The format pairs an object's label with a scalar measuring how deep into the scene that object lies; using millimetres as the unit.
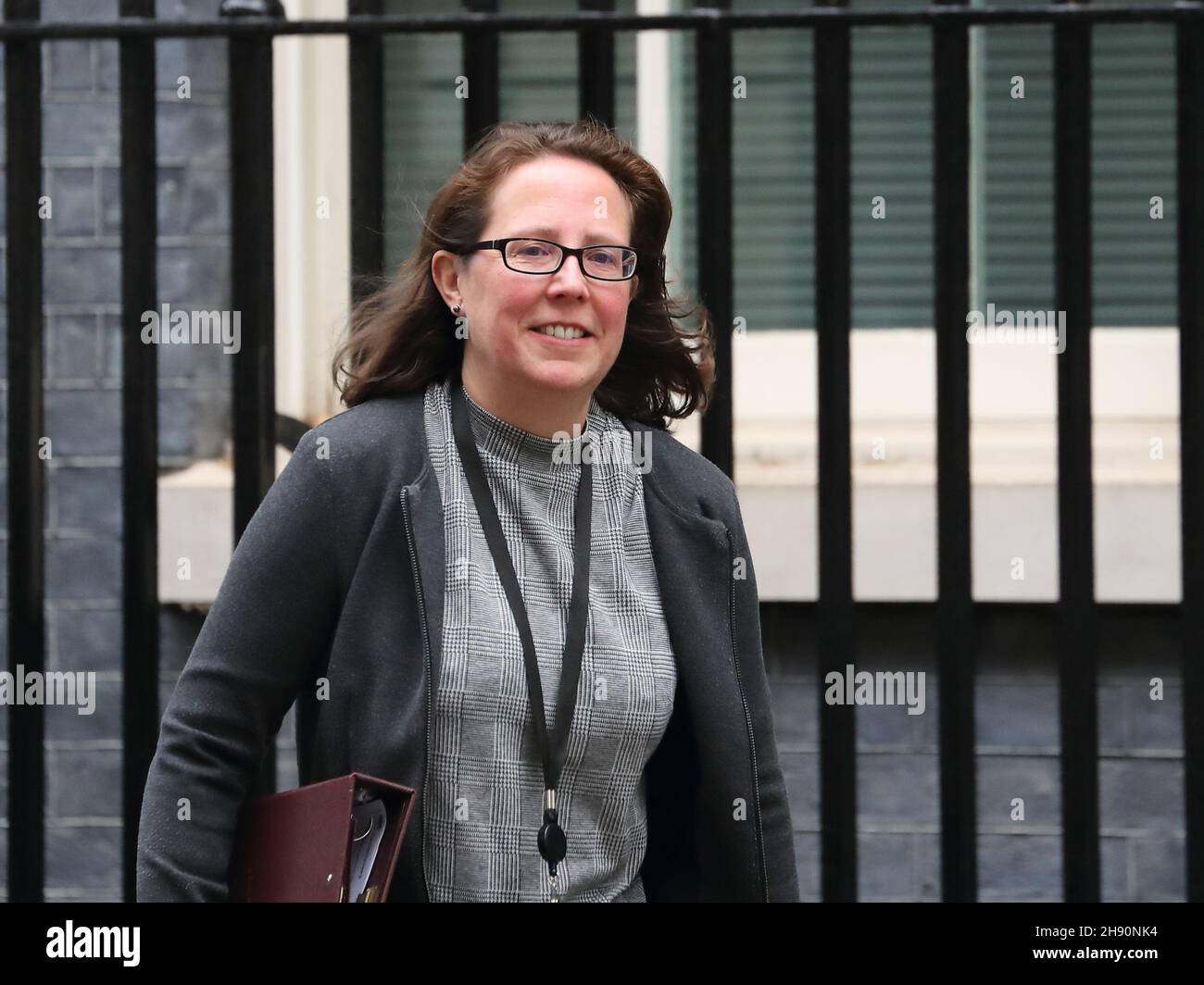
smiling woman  3818
